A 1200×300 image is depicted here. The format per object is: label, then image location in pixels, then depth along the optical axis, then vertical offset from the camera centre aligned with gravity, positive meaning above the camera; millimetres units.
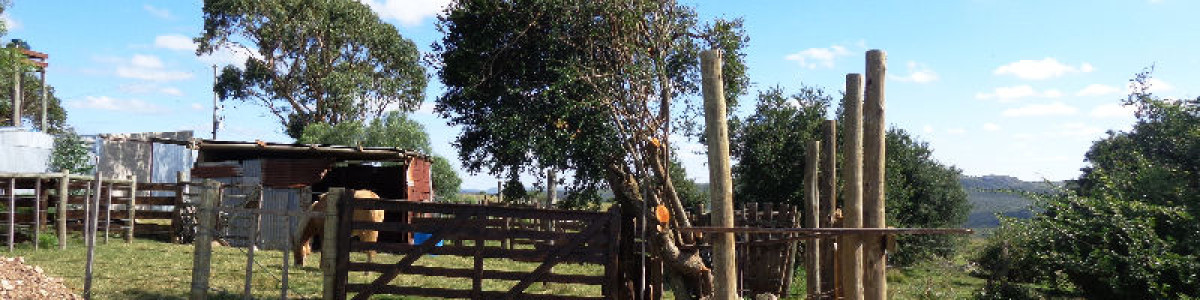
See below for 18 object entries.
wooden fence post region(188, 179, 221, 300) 10656 -876
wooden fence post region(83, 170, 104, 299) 11055 -1210
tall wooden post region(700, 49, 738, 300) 7820 +78
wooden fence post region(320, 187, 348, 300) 10203 -893
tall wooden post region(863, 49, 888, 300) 7746 +126
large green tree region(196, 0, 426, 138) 31938 +4826
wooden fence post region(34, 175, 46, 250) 17188 -656
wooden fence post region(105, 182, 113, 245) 18962 -693
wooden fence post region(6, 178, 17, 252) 16812 -639
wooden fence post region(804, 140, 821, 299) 13164 -557
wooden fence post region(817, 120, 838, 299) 12438 +10
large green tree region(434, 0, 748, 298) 13242 +1562
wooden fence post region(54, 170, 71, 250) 17672 -698
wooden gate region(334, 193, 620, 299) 10078 -855
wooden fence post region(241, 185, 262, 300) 10398 -1001
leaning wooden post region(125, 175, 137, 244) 19969 -790
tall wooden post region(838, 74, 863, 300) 7786 -122
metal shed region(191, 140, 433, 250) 20781 +165
